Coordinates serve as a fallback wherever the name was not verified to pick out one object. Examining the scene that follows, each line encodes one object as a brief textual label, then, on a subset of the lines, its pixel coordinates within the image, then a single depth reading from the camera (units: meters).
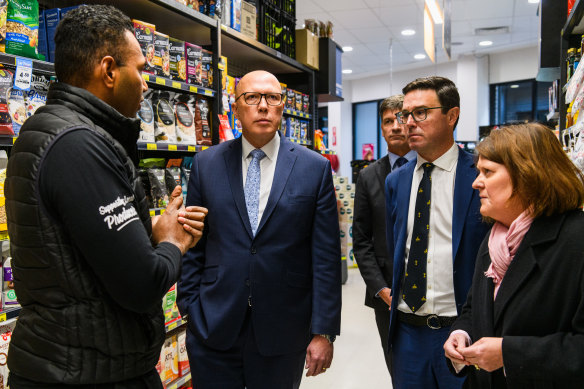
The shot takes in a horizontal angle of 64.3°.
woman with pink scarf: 1.18
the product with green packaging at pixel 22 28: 2.00
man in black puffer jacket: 1.03
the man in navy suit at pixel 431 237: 1.83
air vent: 8.82
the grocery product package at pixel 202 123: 3.16
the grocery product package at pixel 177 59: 2.93
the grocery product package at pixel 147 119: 2.71
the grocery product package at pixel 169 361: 2.92
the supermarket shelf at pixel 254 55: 3.48
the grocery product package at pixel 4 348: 1.97
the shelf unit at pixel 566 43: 2.39
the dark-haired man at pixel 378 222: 2.45
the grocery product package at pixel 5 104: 1.95
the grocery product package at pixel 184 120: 3.00
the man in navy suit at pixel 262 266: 1.78
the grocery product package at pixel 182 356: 3.05
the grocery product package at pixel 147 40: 2.61
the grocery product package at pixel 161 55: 2.76
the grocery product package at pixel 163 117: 2.84
